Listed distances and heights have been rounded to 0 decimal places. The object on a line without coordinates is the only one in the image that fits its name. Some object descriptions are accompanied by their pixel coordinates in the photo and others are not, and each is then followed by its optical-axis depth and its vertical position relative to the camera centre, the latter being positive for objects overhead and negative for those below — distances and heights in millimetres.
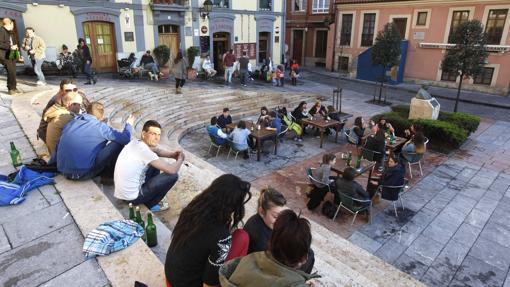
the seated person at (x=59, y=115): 4863 -1045
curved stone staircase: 4176 -2316
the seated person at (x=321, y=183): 6207 -2403
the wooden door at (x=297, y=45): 25906 +185
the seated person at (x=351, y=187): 5672 -2263
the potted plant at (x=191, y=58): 16078 -588
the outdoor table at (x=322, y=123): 9422 -2071
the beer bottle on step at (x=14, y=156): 5039 -1664
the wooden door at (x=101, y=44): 13383 -25
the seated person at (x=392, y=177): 5988 -2210
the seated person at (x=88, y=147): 4352 -1323
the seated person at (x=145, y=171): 3893 -1449
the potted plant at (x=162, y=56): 14820 -480
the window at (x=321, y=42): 24219 +380
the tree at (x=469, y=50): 11953 +23
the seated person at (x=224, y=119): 9195 -1950
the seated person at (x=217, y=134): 8383 -2133
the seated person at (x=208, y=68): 16453 -1059
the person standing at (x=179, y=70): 12484 -897
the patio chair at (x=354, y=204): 5637 -2561
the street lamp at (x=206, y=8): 15406 +1666
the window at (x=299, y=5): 24859 +3021
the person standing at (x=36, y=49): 10203 -208
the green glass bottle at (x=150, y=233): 3582 -1959
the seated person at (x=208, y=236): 2375 -1312
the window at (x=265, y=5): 18497 +2261
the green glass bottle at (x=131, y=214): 3868 -1901
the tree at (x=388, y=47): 14641 +95
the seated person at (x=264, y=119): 9234 -1922
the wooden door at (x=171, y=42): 15344 +131
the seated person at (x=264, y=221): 2781 -1470
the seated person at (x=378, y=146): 7855 -2197
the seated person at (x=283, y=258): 2027 -1259
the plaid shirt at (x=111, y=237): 3307 -1921
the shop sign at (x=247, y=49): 18109 -142
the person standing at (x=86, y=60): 11529 -573
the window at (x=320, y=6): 23516 +2842
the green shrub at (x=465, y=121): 10180 -2086
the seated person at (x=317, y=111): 10305 -1878
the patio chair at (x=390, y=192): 6039 -2500
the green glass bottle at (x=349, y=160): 6914 -2231
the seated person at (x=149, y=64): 14293 -801
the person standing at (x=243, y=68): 16141 -1014
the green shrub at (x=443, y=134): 9289 -2264
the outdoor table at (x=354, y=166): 6648 -2325
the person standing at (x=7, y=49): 8422 -179
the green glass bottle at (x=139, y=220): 3797 -1927
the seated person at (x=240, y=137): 8203 -2143
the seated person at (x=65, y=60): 12398 -615
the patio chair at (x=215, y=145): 8609 -2478
